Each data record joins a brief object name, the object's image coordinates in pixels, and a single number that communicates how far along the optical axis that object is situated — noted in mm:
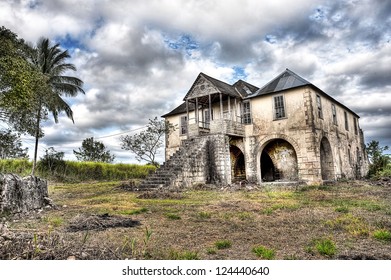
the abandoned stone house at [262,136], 15883
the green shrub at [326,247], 3537
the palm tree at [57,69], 20672
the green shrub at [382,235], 4129
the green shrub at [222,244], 3932
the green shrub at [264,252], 3438
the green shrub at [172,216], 6215
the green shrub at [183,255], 3355
